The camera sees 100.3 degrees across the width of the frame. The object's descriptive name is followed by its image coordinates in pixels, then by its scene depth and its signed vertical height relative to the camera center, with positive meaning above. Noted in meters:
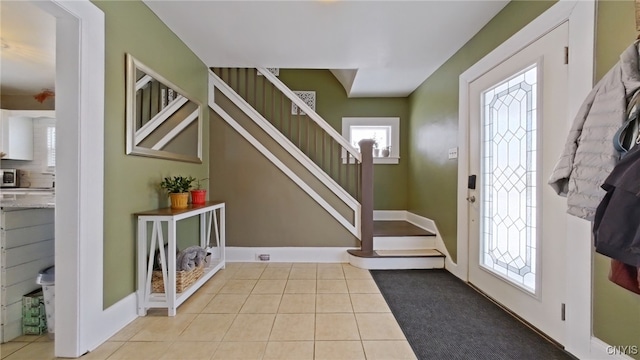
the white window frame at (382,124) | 4.50 +0.89
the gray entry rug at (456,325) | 1.61 -1.04
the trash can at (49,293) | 1.68 -0.74
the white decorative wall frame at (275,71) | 4.21 +1.68
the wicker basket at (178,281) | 2.11 -0.84
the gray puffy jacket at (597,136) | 1.05 +0.18
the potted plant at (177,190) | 2.34 -0.12
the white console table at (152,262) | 1.99 -0.66
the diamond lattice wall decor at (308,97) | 4.46 +1.35
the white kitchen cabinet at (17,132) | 4.10 +0.69
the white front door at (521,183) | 1.69 -0.04
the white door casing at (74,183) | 1.54 -0.04
